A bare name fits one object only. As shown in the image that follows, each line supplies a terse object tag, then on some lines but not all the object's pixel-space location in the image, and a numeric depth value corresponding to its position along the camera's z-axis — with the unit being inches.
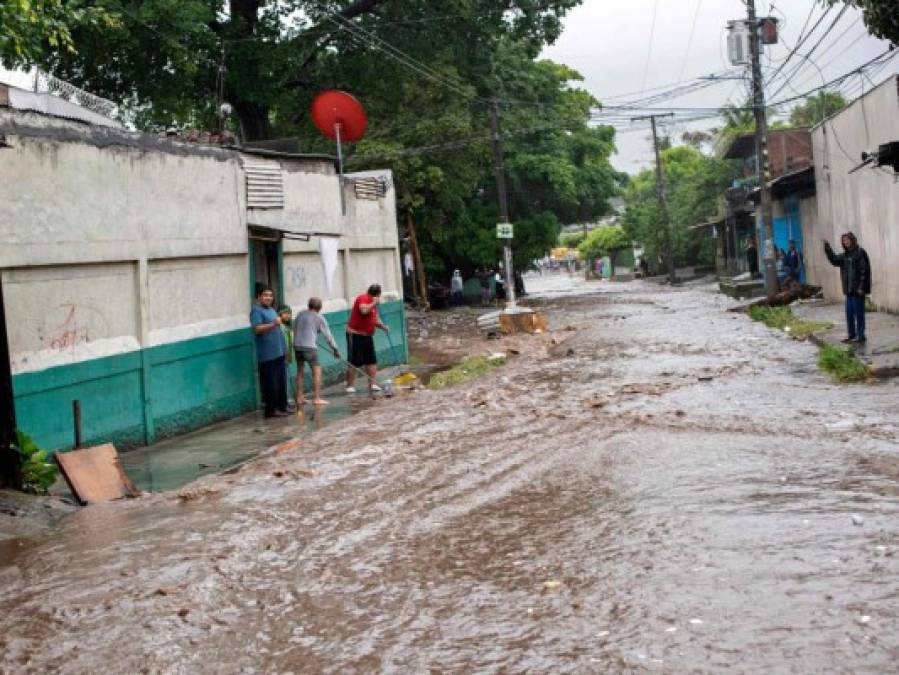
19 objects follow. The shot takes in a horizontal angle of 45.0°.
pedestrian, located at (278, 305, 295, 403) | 583.5
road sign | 1213.7
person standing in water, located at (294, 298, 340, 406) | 579.5
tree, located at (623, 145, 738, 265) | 2224.4
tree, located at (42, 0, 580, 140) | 924.0
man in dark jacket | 613.3
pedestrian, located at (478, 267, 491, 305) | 1820.9
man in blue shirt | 537.6
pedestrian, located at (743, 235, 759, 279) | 1658.5
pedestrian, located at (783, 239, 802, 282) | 1288.1
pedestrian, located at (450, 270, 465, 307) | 1747.0
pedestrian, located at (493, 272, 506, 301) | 1945.7
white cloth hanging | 633.6
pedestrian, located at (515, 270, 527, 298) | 1956.3
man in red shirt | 624.6
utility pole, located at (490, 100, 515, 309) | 1262.3
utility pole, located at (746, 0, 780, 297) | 1176.2
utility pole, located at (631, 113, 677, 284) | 2267.5
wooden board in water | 350.6
